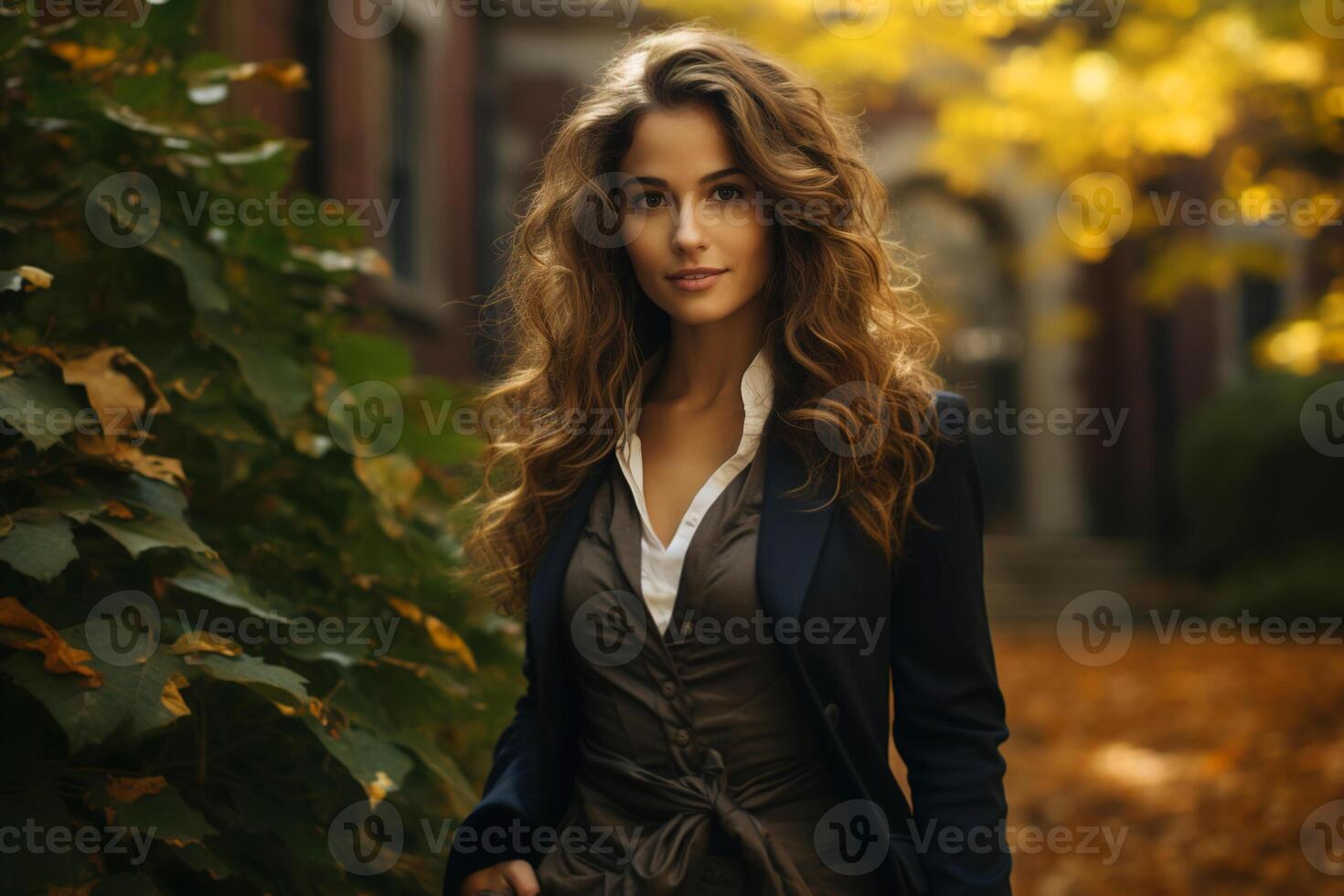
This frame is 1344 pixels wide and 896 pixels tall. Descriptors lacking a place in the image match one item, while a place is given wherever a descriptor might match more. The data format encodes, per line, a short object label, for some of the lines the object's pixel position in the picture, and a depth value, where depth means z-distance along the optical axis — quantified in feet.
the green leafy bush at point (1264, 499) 37.37
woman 6.53
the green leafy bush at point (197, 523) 6.74
